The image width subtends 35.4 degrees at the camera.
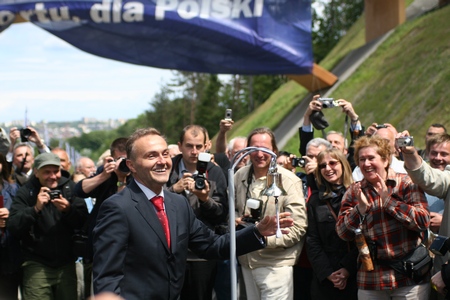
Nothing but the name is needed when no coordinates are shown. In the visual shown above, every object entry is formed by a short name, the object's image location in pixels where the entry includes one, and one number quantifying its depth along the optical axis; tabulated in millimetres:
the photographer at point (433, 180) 5500
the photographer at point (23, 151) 8883
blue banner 17188
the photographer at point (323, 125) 7863
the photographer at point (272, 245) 6762
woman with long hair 6543
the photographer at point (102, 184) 6906
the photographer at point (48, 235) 7453
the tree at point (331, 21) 57631
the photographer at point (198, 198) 6848
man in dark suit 4426
